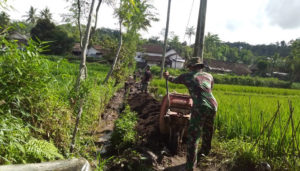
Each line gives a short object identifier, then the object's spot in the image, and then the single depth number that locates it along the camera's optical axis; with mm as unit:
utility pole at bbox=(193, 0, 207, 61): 6219
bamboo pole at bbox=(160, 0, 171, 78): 17484
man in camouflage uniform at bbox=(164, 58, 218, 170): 3006
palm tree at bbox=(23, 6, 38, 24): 51519
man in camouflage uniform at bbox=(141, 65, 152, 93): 9547
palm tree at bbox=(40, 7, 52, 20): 46481
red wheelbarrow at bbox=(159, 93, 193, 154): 3564
